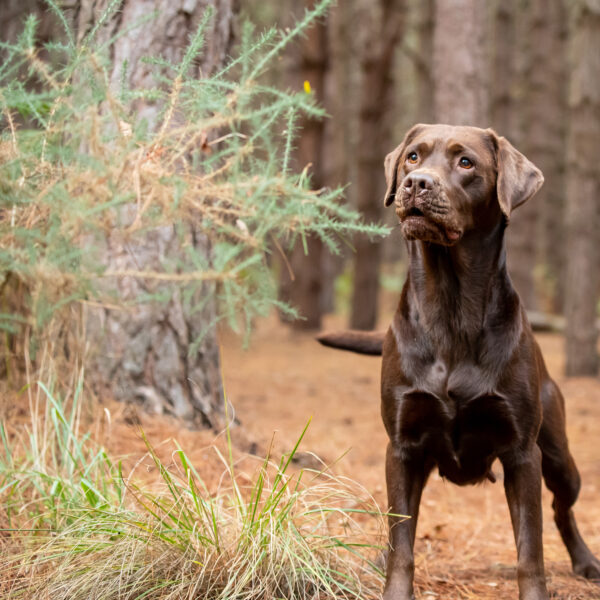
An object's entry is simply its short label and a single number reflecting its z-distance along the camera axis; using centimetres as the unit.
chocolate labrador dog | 301
